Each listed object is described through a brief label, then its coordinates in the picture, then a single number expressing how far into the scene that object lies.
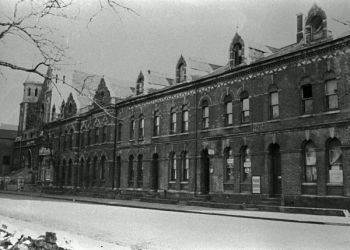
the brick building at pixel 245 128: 23.33
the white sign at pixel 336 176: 22.47
